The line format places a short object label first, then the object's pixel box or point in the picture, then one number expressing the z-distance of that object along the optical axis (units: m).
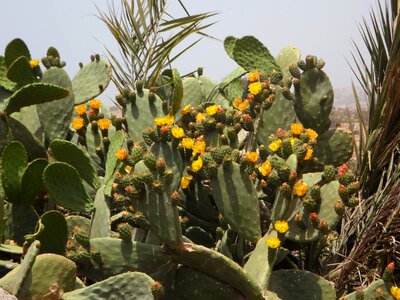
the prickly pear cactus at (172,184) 2.42
